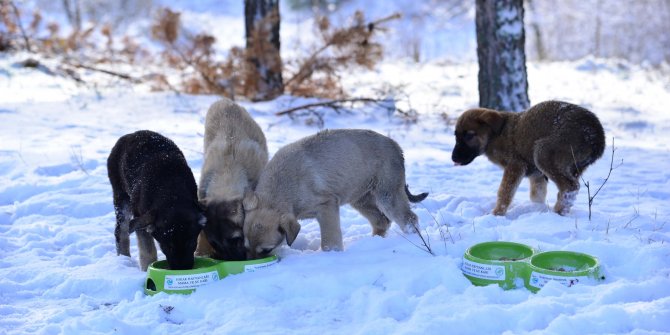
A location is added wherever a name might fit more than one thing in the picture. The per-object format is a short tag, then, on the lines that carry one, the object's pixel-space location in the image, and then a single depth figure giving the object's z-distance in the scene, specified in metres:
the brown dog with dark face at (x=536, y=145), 6.21
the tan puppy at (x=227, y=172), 5.14
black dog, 4.89
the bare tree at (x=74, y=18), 26.61
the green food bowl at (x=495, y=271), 4.46
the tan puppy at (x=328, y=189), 5.20
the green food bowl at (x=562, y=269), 4.32
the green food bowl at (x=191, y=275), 4.60
